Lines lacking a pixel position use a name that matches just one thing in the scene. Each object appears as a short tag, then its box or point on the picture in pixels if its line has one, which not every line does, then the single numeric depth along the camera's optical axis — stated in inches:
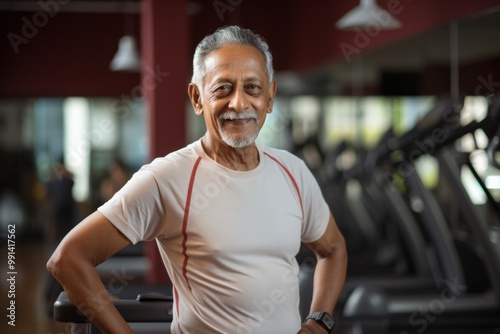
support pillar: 209.0
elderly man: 58.8
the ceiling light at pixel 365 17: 185.3
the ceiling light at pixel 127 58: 286.1
